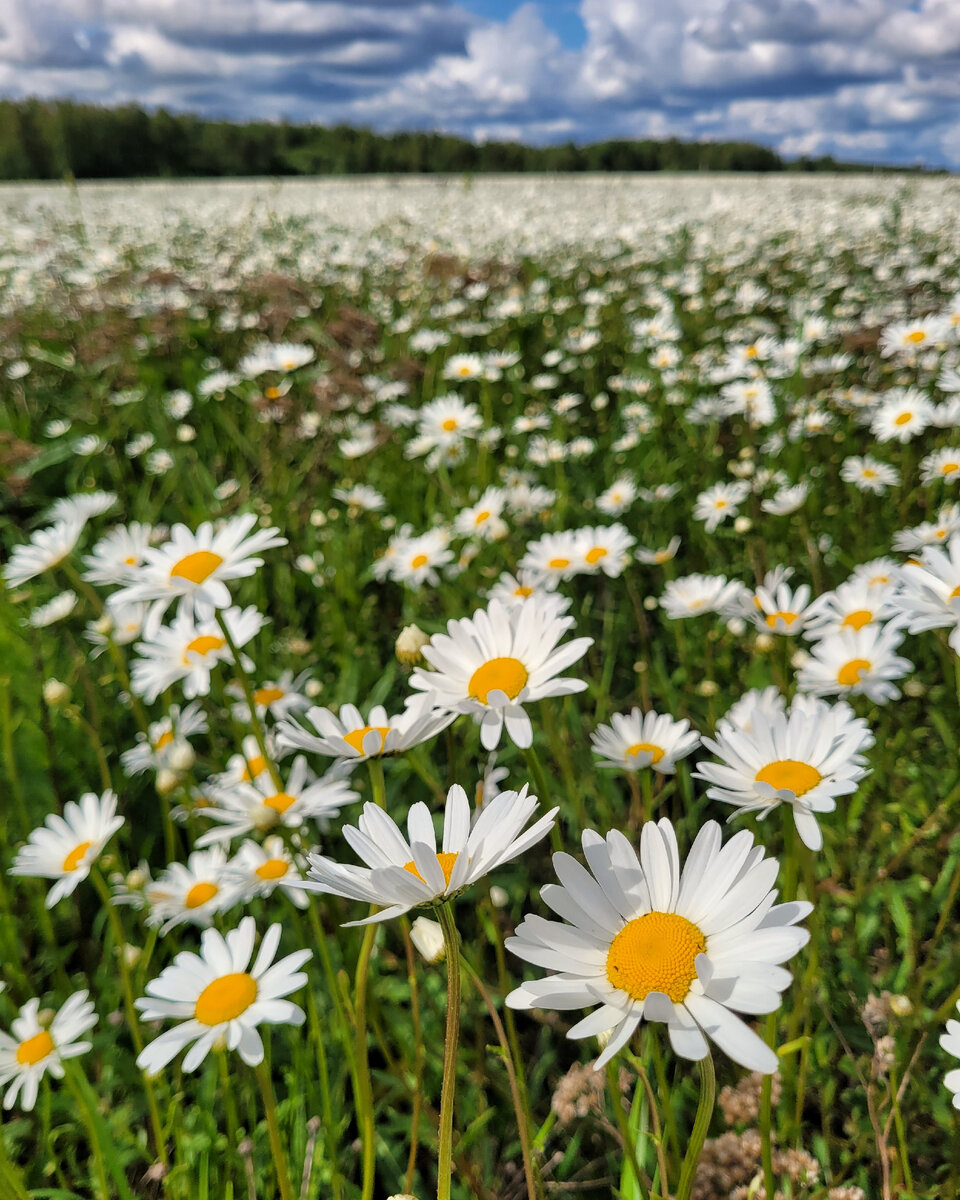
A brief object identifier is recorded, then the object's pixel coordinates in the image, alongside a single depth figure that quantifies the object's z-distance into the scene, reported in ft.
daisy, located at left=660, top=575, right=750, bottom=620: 1.30
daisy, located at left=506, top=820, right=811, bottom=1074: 0.54
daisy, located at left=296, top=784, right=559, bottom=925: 0.56
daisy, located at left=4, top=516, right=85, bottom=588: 1.20
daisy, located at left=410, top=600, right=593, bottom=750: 0.78
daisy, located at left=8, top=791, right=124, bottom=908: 1.02
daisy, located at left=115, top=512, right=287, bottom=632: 0.93
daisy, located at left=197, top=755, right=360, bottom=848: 0.89
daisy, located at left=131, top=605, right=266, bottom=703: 1.19
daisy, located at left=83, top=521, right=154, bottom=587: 1.43
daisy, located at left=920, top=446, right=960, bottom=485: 1.63
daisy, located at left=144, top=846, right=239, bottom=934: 1.01
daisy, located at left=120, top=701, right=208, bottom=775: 1.18
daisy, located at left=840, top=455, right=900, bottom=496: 1.96
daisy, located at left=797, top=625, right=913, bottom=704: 1.07
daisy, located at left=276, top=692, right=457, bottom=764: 0.75
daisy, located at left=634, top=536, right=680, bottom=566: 1.64
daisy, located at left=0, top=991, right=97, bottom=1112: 0.88
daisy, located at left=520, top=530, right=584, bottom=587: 1.35
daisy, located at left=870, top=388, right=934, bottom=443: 1.99
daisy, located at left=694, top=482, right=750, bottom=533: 2.01
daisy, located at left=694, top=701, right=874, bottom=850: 0.74
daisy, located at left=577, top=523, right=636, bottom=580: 1.37
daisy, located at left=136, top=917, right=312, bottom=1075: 0.78
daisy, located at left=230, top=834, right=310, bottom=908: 0.96
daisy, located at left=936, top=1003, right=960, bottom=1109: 0.60
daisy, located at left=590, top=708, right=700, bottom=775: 0.92
